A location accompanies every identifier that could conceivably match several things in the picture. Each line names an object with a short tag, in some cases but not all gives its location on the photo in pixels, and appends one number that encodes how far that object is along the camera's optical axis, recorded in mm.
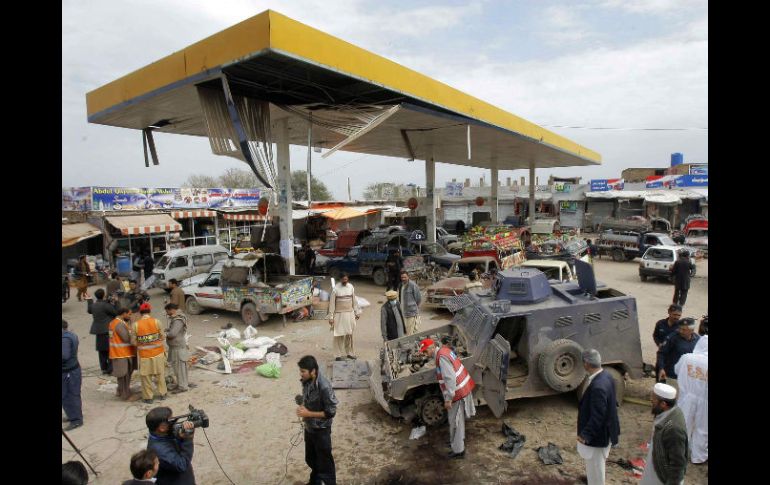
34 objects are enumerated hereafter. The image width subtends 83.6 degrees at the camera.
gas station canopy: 8078
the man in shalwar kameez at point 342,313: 8172
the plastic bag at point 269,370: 7902
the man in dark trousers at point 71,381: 5766
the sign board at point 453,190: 45625
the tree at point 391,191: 47069
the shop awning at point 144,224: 17516
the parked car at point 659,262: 14844
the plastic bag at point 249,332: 9852
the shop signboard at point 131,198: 18781
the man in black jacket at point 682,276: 10578
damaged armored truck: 5546
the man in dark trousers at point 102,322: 7727
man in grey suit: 8641
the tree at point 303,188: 54003
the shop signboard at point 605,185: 36406
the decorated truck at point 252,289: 10719
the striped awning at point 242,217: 23078
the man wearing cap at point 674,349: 5379
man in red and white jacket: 4977
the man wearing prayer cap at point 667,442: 3357
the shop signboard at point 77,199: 18486
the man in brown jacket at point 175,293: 9402
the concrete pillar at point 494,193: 28391
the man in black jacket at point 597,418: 3992
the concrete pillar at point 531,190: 28875
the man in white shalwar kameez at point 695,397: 4457
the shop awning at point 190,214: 20762
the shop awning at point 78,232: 15812
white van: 15312
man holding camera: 3344
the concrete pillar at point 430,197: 19453
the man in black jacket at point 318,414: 4215
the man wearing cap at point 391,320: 7633
